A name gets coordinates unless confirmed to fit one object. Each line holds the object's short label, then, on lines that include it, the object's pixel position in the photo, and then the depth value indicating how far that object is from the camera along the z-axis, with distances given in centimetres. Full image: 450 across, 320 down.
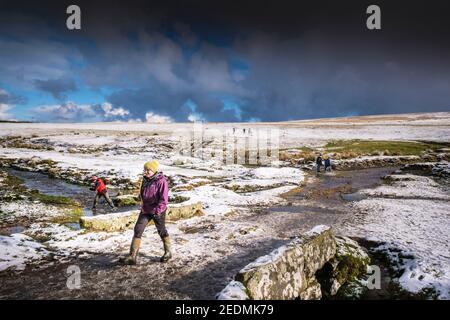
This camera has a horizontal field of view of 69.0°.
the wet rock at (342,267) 1029
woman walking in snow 1094
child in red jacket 2172
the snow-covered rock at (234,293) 738
